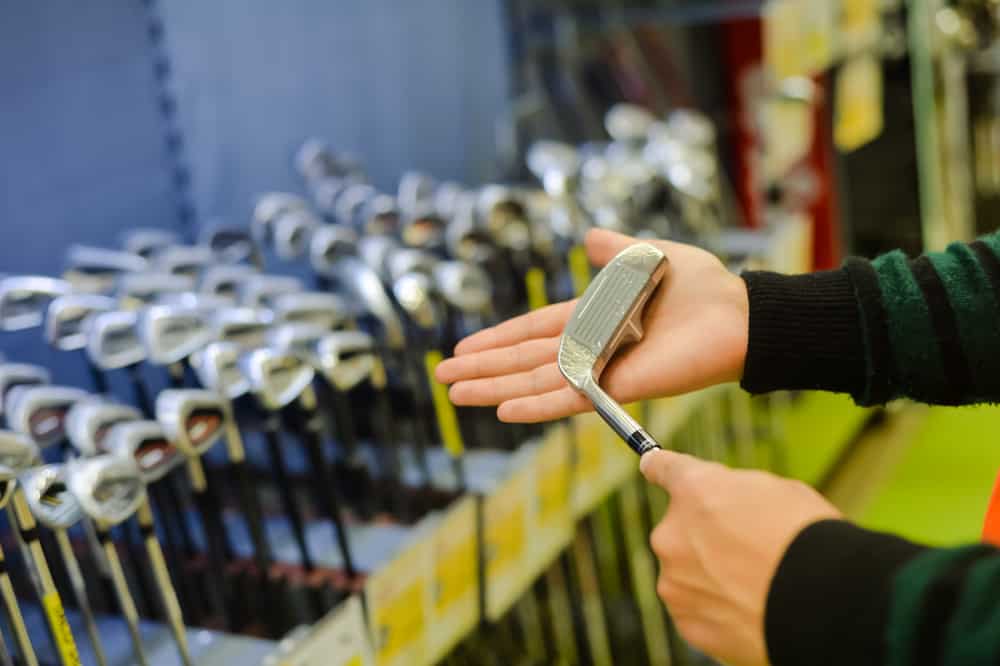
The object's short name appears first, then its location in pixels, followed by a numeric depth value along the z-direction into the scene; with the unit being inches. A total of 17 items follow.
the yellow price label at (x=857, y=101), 154.6
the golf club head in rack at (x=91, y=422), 59.9
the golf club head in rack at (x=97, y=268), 78.0
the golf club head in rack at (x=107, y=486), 54.4
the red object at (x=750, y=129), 179.3
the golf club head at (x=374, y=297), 81.9
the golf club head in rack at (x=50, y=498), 54.4
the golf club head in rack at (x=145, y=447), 59.3
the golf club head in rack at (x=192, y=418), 61.5
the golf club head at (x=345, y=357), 71.9
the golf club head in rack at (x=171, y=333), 66.6
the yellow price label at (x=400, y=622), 65.7
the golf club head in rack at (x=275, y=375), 65.7
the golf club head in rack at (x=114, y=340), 66.9
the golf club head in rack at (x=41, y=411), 60.7
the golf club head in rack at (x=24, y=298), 70.4
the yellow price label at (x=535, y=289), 95.3
